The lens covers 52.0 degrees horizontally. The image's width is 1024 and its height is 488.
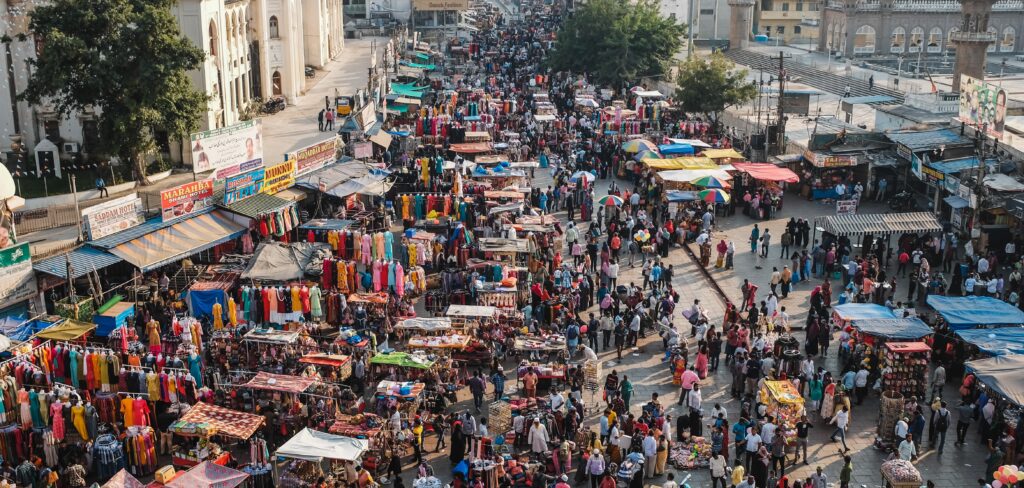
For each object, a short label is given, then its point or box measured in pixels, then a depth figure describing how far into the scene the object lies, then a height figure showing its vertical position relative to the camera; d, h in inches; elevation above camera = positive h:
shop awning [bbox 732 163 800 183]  1353.3 -210.3
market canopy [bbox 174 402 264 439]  708.7 -278.0
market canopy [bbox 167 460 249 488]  627.5 -278.8
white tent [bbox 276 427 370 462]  666.8 -276.7
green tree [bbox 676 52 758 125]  1779.0 -132.0
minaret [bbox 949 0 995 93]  1943.9 -54.8
